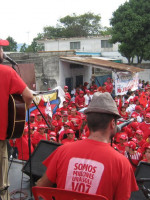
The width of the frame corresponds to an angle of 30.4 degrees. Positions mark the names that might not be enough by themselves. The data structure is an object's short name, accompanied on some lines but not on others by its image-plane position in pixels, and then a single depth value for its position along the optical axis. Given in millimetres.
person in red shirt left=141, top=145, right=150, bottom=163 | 5305
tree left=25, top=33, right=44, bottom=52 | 55562
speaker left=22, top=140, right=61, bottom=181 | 3609
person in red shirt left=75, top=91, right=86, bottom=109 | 12516
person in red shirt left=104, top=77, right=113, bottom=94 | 14780
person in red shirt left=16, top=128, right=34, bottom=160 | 6039
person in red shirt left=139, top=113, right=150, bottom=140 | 7628
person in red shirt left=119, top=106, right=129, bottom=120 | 9227
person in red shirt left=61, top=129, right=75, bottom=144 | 6828
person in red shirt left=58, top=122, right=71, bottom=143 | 7113
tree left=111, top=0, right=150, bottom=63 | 22875
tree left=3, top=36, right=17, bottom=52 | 58219
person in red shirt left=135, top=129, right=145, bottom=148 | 6504
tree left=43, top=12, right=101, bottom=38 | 48375
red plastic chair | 1494
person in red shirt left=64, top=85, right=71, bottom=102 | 11438
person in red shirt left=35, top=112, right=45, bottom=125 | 8195
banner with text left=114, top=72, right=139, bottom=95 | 12539
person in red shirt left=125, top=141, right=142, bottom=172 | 5654
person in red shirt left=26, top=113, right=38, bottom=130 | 7816
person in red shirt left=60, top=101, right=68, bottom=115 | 10020
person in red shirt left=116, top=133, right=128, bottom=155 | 6293
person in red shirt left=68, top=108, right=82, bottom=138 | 8320
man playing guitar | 2457
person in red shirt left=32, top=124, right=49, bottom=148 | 6587
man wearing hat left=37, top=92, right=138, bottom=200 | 1605
